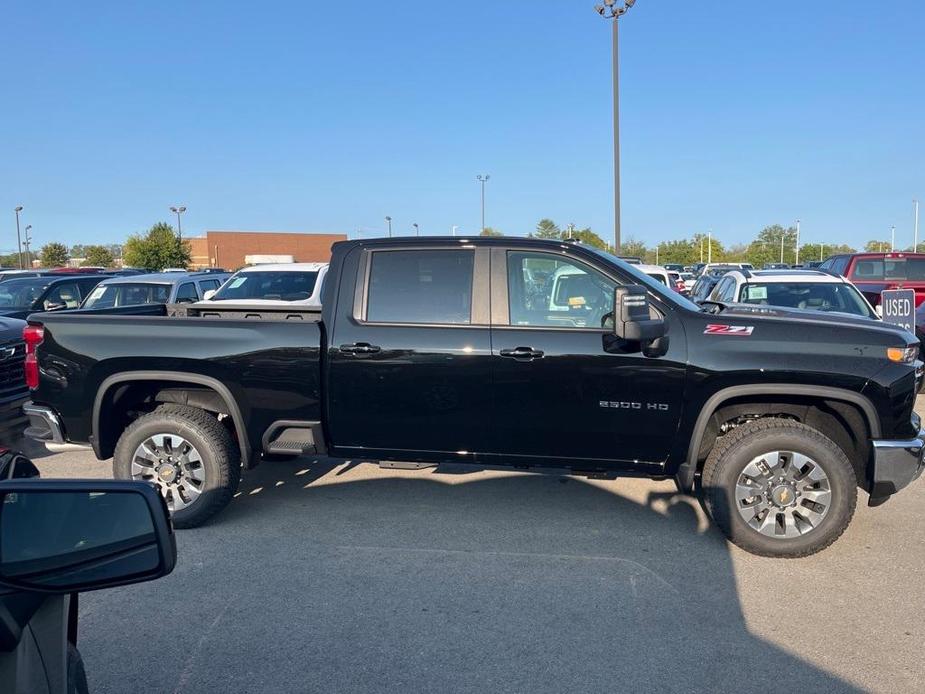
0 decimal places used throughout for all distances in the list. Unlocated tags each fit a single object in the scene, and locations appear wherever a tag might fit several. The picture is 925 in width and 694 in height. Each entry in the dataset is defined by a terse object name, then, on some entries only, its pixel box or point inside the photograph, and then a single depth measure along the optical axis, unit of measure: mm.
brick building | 65062
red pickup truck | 12570
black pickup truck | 4367
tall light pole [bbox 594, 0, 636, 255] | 19203
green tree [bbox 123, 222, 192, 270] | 51656
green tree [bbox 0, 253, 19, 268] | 78025
